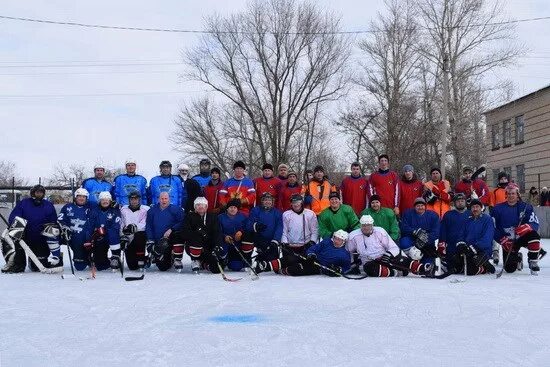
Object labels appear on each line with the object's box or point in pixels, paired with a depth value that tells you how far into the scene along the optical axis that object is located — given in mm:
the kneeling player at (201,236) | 7855
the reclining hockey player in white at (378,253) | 7391
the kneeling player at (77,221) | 8195
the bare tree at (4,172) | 54456
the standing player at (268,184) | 9031
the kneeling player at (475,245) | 7469
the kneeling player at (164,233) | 7945
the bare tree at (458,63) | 22406
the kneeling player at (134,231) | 8086
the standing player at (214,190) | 8867
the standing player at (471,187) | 9359
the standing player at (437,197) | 8891
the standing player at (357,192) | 9008
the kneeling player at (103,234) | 8094
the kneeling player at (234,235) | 8031
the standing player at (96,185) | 8648
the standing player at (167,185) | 8664
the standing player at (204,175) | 9117
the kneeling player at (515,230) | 7602
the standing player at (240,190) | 8664
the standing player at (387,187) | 8805
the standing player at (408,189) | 8812
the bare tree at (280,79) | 23891
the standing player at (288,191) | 8898
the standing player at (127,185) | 8672
